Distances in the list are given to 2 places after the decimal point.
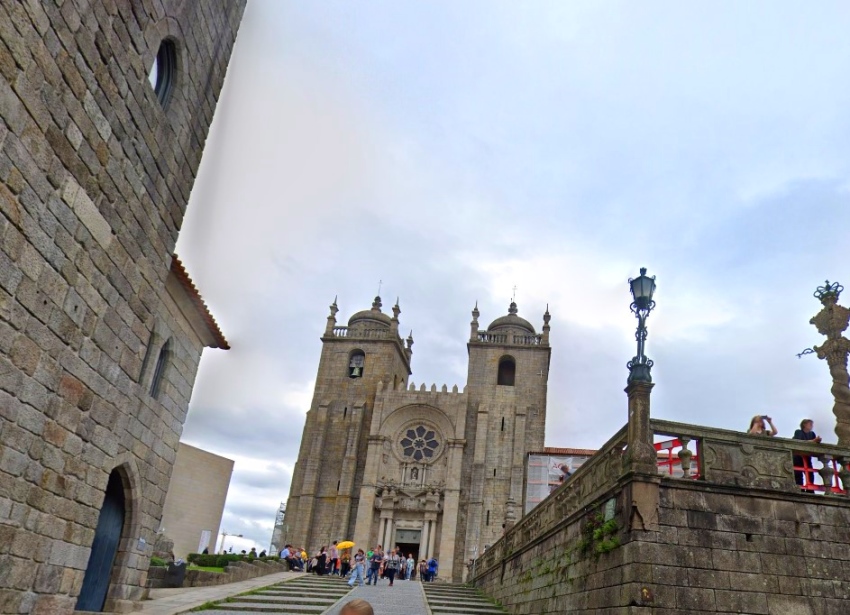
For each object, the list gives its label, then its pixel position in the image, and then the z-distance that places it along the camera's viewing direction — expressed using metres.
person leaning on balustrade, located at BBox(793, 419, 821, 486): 9.77
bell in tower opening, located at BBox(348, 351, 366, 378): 41.06
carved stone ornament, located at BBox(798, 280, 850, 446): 10.62
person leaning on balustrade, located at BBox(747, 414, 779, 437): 9.77
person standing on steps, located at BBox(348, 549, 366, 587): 19.23
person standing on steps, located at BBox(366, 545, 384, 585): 20.27
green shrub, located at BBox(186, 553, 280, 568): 24.61
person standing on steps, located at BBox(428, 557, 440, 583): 29.06
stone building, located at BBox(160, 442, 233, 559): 36.59
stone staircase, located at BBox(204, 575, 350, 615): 12.01
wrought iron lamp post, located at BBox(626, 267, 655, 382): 8.76
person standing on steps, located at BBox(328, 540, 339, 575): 25.61
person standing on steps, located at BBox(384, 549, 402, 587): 20.69
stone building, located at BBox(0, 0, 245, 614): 5.32
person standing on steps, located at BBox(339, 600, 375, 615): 3.23
